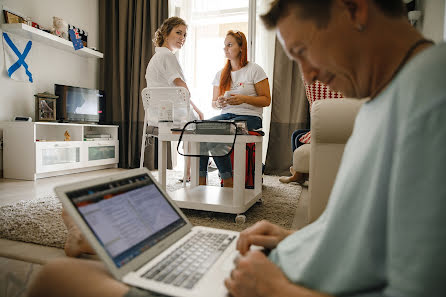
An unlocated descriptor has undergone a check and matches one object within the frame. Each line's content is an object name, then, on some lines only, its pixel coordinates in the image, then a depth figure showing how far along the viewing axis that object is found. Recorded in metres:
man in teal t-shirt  0.27
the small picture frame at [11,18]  2.68
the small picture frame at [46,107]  2.95
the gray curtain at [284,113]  3.34
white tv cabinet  2.66
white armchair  1.01
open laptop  0.48
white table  1.42
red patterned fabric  2.39
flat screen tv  3.19
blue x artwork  2.76
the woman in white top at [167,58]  2.32
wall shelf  2.64
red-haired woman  2.12
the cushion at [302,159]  1.78
